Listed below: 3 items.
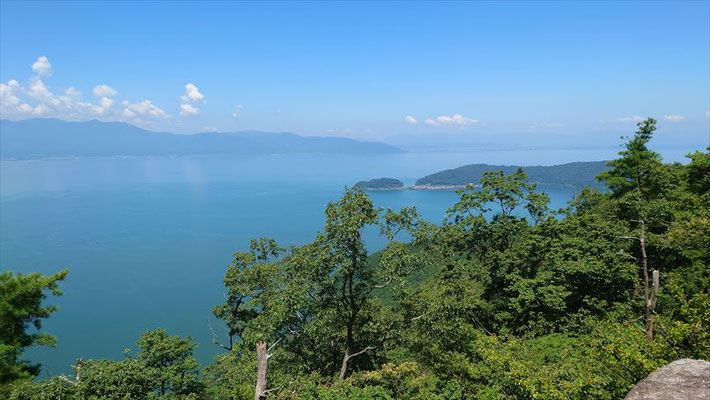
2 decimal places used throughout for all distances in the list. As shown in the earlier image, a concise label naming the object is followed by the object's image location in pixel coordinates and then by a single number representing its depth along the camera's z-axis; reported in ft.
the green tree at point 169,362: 35.60
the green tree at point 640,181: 47.21
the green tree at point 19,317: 37.88
